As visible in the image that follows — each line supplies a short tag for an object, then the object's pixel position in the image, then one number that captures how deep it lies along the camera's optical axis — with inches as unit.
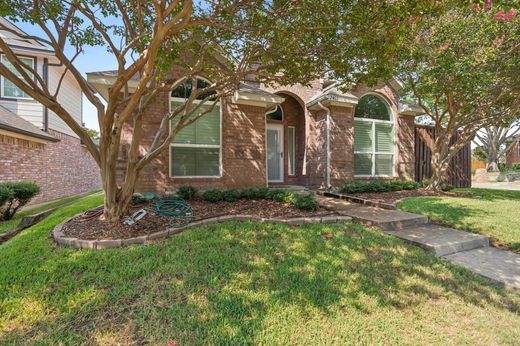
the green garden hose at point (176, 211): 181.8
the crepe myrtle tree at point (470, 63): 255.3
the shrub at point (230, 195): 256.2
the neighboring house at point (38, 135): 319.3
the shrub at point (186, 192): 257.6
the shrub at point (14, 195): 245.9
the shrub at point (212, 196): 250.5
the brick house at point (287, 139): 285.0
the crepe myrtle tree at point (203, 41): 152.9
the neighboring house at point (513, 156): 1268.5
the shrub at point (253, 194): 270.1
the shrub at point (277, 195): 253.4
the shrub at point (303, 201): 218.1
